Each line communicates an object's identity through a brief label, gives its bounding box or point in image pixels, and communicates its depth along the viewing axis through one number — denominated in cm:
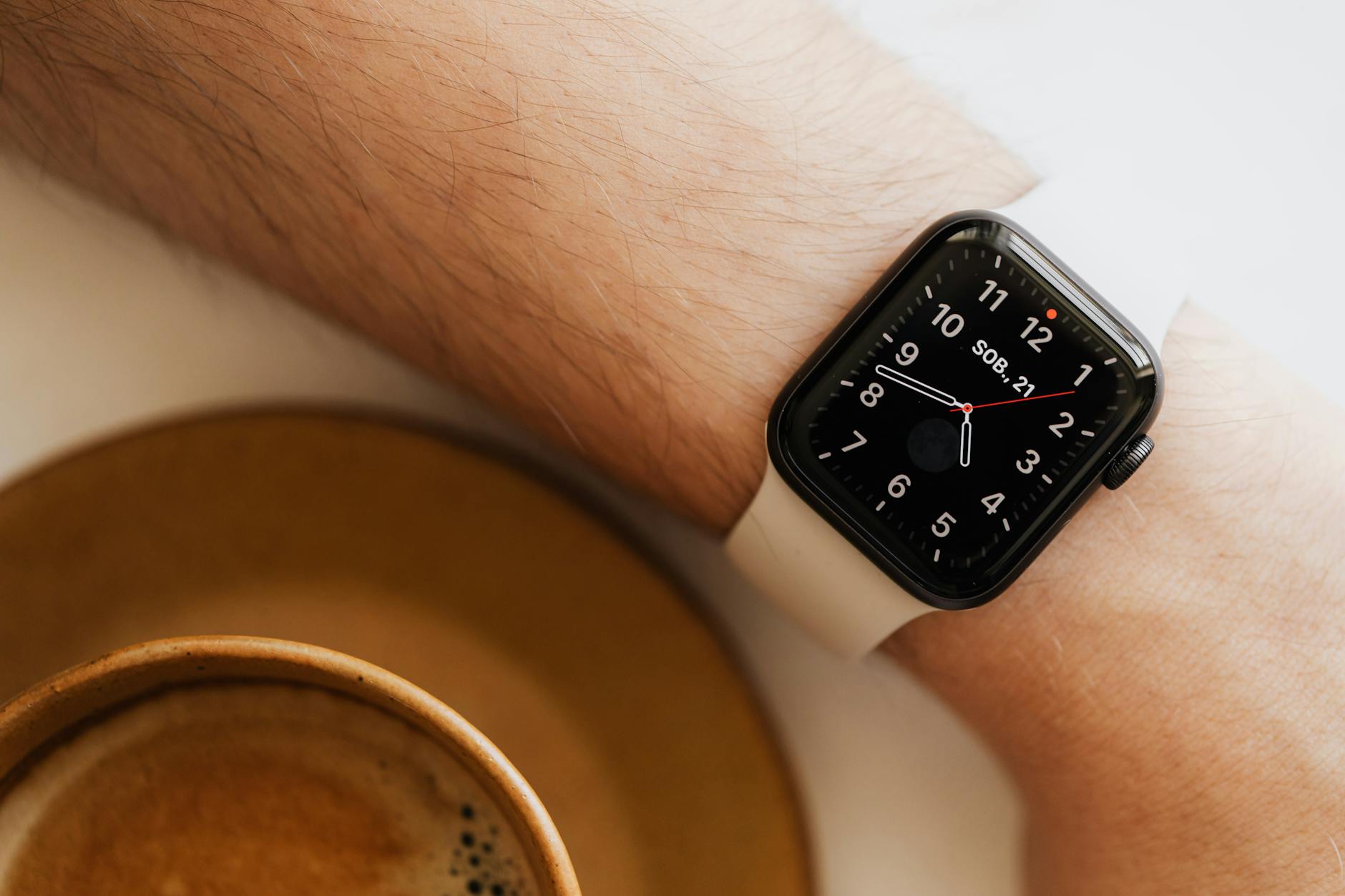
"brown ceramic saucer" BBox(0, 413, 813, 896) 32
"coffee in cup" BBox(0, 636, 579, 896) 29
